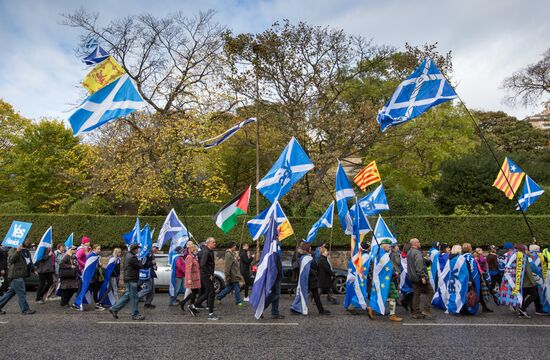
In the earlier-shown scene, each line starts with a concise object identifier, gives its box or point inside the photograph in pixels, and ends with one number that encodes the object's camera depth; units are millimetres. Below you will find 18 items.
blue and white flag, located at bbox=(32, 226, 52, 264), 12328
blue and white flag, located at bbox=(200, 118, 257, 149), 16219
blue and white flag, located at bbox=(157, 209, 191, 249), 14477
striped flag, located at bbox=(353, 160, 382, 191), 15266
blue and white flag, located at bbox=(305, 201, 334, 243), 14548
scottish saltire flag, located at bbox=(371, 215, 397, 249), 13441
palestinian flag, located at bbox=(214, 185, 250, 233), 12227
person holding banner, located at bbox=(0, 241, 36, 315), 10281
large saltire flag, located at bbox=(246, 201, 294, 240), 11414
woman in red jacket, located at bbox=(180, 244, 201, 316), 10625
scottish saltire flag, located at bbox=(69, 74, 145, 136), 10602
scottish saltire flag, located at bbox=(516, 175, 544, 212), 13805
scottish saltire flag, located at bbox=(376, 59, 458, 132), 10844
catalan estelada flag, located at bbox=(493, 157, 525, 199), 13656
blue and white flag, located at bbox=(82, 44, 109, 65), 11180
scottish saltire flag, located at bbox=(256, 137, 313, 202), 11008
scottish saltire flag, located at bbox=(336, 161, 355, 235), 11898
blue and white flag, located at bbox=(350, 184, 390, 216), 14812
